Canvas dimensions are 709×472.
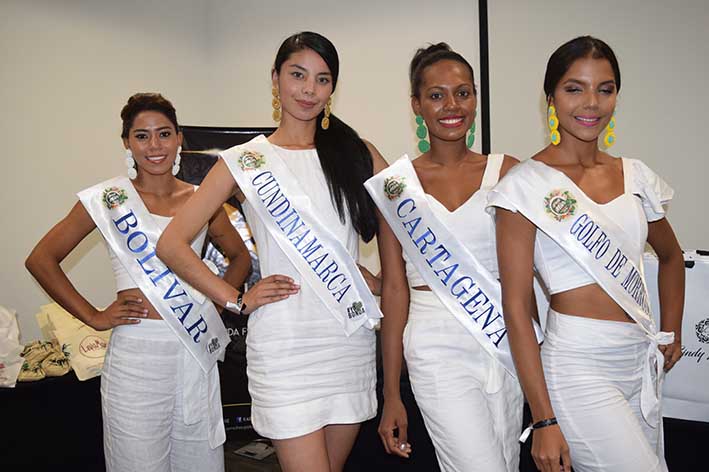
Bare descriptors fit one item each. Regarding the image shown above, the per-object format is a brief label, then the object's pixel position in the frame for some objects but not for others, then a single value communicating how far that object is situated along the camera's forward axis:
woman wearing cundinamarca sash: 1.65
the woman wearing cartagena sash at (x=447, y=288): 1.57
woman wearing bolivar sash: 1.95
